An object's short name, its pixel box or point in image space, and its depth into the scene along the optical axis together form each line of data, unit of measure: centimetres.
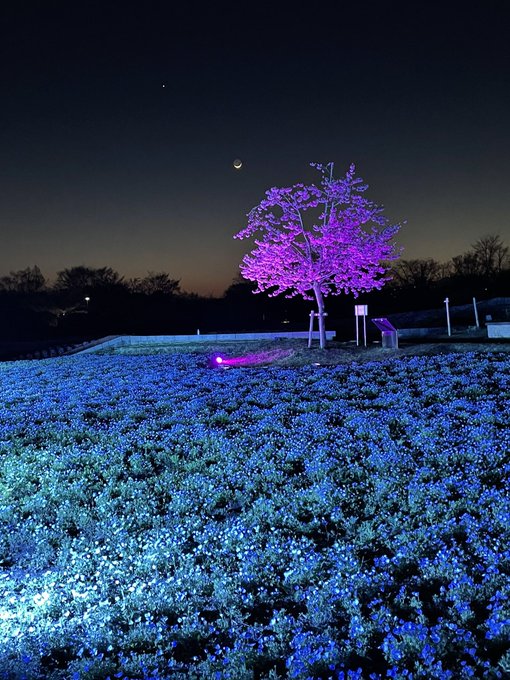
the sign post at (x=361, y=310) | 2388
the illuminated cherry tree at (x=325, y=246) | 2561
